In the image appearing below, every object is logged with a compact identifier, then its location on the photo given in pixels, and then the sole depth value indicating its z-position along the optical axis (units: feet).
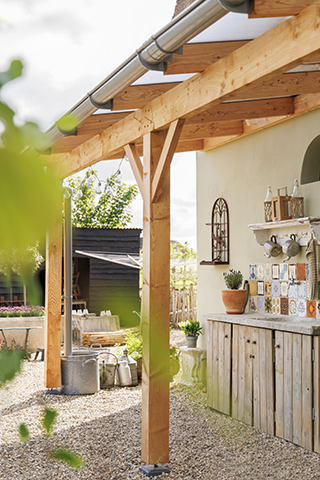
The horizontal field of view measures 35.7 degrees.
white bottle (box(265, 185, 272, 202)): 18.02
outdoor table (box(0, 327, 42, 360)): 29.48
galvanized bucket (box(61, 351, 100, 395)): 20.03
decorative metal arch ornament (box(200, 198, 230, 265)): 21.20
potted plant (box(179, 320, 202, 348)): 21.86
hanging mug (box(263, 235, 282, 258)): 17.58
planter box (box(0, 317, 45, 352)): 30.94
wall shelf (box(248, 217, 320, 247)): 15.70
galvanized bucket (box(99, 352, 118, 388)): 21.36
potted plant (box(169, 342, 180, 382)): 22.15
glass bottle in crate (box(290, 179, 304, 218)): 16.63
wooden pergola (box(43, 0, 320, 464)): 8.71
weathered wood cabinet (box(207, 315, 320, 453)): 13.70
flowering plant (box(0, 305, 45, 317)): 34.01
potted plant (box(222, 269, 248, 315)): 18.62
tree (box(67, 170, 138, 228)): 62.28
